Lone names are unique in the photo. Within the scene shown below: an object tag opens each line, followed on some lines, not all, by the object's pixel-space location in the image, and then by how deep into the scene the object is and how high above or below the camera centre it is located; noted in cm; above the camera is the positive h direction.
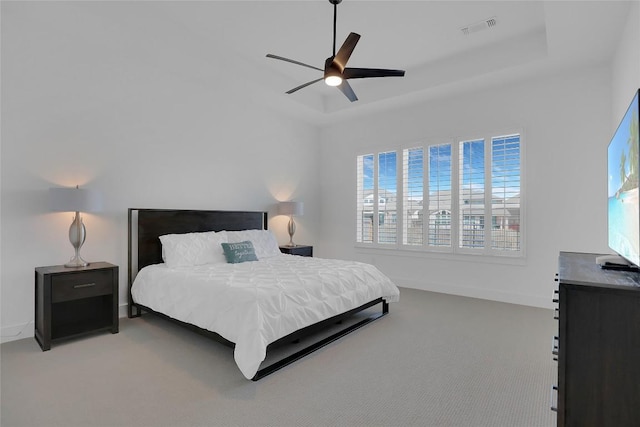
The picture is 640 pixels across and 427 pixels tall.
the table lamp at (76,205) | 306 +5
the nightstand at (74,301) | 288 -87
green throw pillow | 397 -49
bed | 252 -67
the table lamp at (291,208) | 549 +8
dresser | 139 -59
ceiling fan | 281 +129
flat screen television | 149 +15
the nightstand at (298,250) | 532 -61
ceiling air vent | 360 +210
